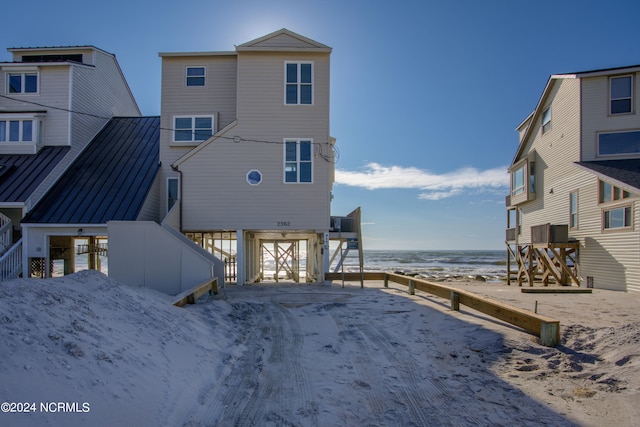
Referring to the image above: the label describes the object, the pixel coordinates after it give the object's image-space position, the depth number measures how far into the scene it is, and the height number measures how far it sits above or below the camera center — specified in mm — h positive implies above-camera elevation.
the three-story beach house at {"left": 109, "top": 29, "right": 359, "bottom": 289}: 16297 +2853
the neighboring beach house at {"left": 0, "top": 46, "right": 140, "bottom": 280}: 16078 +4884
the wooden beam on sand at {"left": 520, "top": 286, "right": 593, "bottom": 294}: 13906 -2230
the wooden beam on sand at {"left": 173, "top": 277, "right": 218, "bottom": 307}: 8410 -1667
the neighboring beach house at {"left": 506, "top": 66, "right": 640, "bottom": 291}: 15320 +2075
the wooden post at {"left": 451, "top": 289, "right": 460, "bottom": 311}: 8961 -1711
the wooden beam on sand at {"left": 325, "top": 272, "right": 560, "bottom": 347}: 6062 -1584
